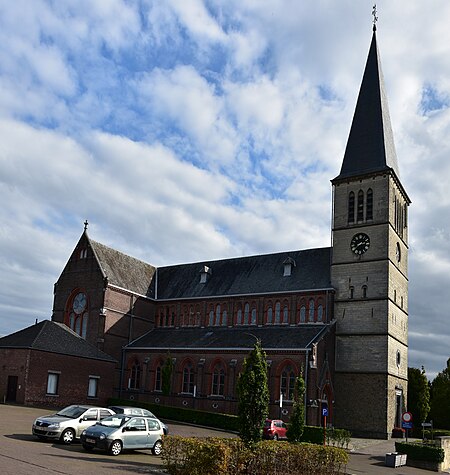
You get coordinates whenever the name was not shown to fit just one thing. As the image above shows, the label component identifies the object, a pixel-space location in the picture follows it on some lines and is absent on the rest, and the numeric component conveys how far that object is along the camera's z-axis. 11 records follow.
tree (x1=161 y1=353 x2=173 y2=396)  51.88
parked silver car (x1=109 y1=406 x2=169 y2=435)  27.99
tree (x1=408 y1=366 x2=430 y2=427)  52.91
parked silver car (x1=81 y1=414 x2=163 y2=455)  23.15
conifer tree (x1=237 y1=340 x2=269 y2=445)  20.47
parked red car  35.53
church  46.25
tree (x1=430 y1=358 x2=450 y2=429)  64.50
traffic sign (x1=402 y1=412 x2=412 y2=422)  35.91
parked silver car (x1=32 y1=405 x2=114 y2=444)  24.81
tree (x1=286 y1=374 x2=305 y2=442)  26.58
